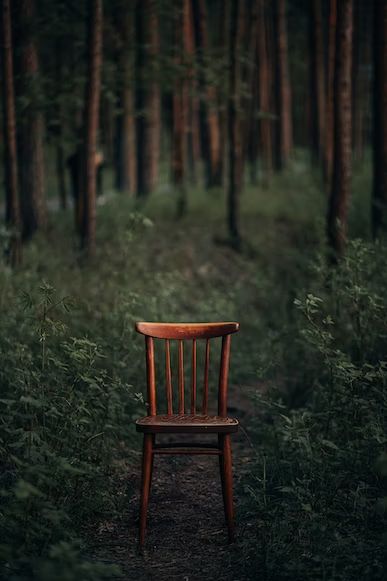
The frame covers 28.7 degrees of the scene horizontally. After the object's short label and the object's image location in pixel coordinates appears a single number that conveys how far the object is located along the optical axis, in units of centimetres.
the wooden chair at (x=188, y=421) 474
